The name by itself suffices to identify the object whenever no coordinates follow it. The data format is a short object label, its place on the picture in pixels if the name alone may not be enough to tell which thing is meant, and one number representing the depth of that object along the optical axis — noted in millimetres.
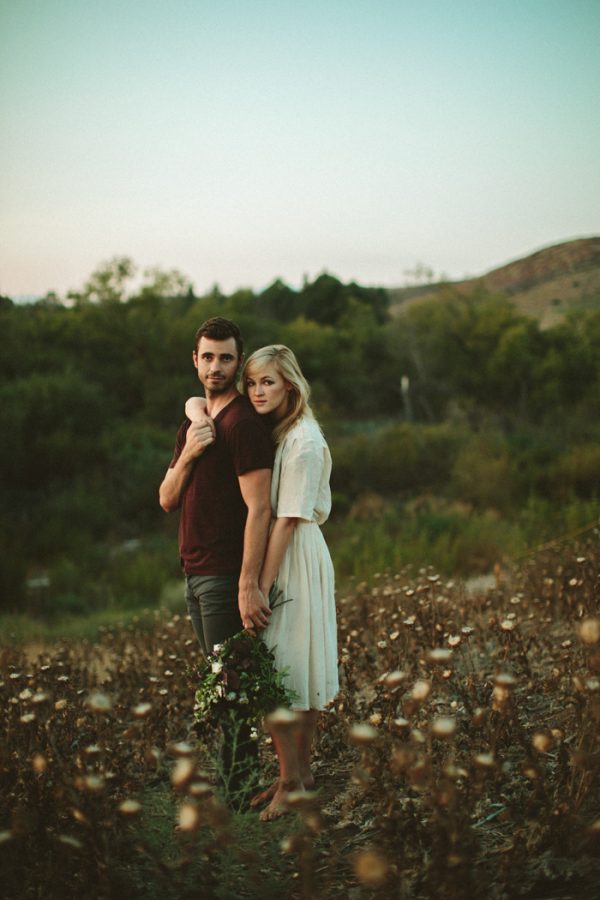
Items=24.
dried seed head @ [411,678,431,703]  2189
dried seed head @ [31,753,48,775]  2176
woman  3066
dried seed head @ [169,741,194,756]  2068
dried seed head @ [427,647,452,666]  2406
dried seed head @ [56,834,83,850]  1976
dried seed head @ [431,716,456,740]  2002
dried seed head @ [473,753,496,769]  2082
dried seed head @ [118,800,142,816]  2084
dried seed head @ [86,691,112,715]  2166
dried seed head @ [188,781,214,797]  1979
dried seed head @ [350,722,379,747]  2025
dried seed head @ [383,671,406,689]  2367
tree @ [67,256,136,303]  30891
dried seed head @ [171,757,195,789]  1953
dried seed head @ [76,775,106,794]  2033
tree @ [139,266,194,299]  31938
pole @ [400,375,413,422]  29466
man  3029
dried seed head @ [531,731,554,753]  2078
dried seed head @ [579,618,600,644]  2195
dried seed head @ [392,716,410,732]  2432
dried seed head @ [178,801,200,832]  1867
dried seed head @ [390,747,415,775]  1907
